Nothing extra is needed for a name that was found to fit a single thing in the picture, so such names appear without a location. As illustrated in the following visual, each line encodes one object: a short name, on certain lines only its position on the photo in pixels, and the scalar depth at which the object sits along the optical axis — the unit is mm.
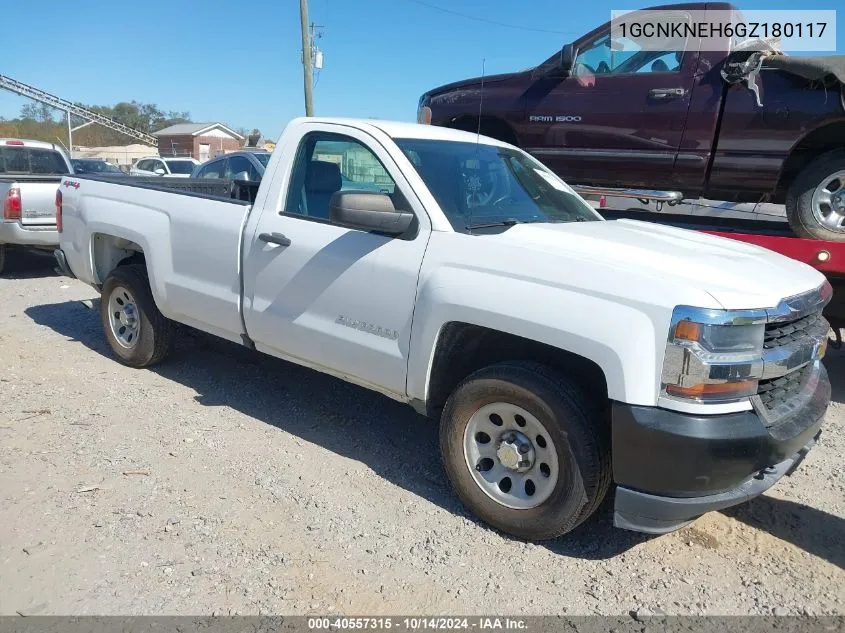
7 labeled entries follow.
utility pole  18616
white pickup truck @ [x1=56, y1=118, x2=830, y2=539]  2771
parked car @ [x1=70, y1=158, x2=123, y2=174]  17375
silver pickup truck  8547
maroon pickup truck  4758
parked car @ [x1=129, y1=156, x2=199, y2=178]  21970
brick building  59719
